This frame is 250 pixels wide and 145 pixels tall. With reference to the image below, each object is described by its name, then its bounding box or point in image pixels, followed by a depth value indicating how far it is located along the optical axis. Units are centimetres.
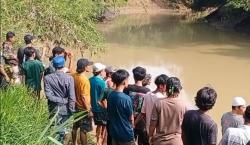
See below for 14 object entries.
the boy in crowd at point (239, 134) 441
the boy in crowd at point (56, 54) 695
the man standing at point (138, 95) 569
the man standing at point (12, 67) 704
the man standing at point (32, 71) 677
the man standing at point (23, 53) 737
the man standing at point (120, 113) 536
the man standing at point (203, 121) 463
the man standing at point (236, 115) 518
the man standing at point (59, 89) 595
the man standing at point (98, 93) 641
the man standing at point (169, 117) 508
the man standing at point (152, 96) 555
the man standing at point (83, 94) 625
